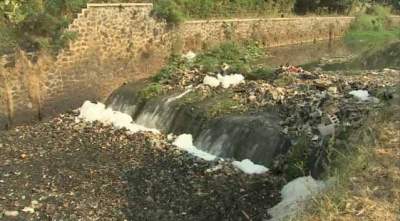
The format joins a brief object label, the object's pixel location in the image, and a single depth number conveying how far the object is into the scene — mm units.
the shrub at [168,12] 17031
